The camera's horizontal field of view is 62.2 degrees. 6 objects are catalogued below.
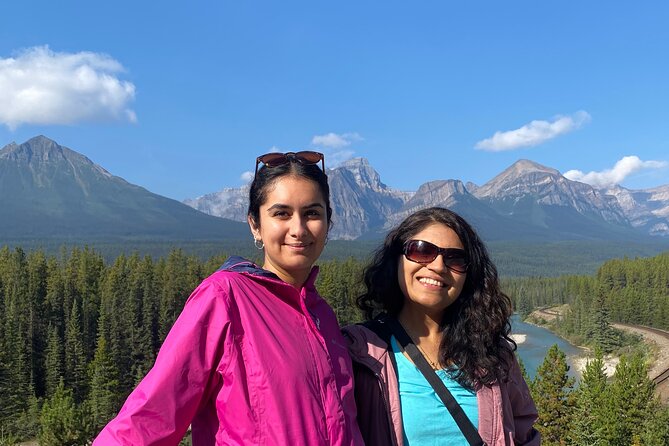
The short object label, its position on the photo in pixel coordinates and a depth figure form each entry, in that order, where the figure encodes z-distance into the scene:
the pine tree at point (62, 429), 23.09
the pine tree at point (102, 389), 33.09
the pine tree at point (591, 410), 22.11
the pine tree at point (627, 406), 25.00
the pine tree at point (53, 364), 38.12
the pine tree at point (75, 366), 39.41
